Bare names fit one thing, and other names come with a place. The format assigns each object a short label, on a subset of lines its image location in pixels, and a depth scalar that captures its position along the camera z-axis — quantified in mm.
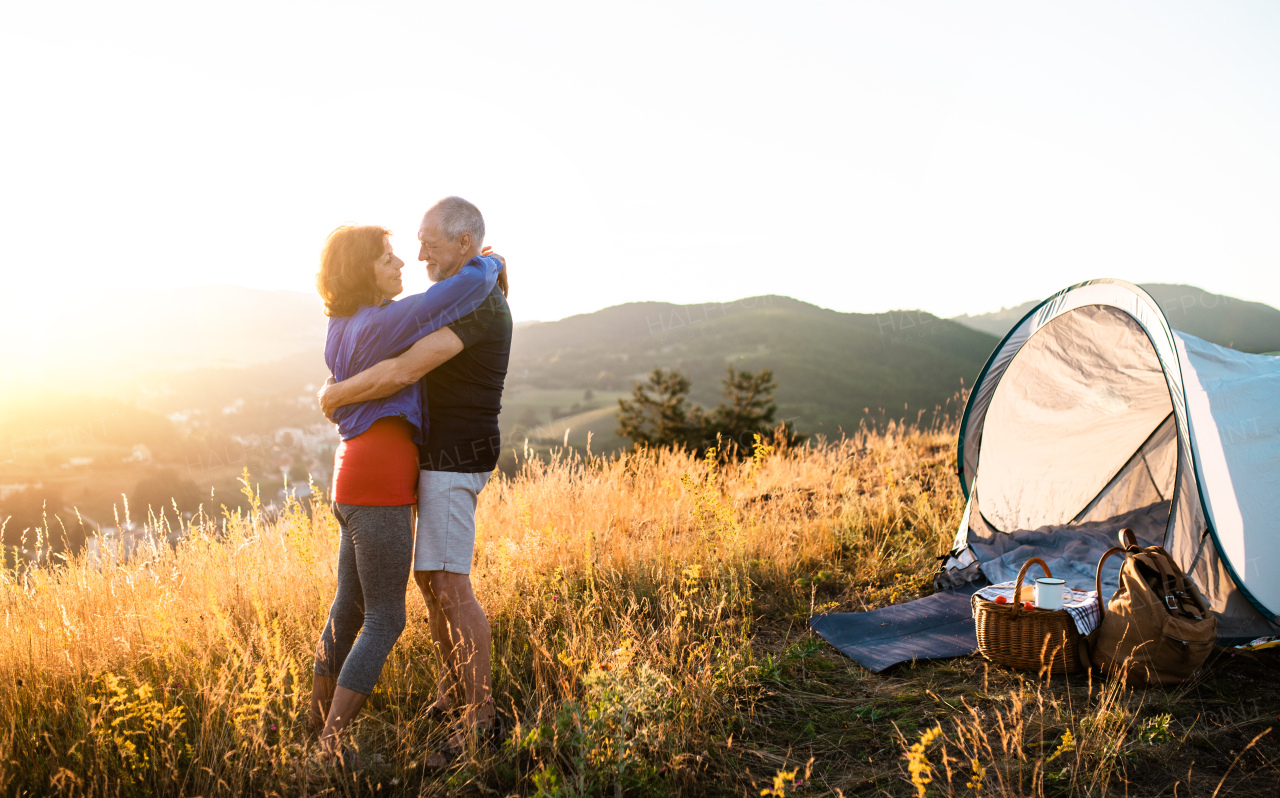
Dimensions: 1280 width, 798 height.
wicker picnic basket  2982
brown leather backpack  2826
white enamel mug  3117
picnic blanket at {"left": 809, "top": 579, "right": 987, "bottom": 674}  3326
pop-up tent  3865
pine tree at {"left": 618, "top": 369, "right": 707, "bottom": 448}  21984
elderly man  2143
